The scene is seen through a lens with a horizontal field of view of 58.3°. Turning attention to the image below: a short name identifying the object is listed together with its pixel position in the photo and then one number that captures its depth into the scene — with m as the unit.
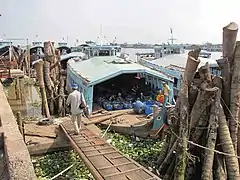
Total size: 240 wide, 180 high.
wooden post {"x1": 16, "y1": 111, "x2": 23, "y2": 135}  7.34
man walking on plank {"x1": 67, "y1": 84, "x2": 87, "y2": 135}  7.80
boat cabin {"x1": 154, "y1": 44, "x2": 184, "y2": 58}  27.12
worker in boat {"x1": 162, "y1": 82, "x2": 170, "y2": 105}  9.08
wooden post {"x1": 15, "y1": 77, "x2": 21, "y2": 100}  14.36
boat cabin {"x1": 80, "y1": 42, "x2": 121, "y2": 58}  26.94
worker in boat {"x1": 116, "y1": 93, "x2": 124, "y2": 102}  13.44
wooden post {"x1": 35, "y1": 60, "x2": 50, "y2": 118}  11.77
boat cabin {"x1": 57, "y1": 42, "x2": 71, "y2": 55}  39.48
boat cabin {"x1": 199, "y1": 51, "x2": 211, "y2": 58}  26.11
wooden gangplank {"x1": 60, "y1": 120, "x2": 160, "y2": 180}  5.31
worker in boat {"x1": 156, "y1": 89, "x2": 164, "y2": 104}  11.50
